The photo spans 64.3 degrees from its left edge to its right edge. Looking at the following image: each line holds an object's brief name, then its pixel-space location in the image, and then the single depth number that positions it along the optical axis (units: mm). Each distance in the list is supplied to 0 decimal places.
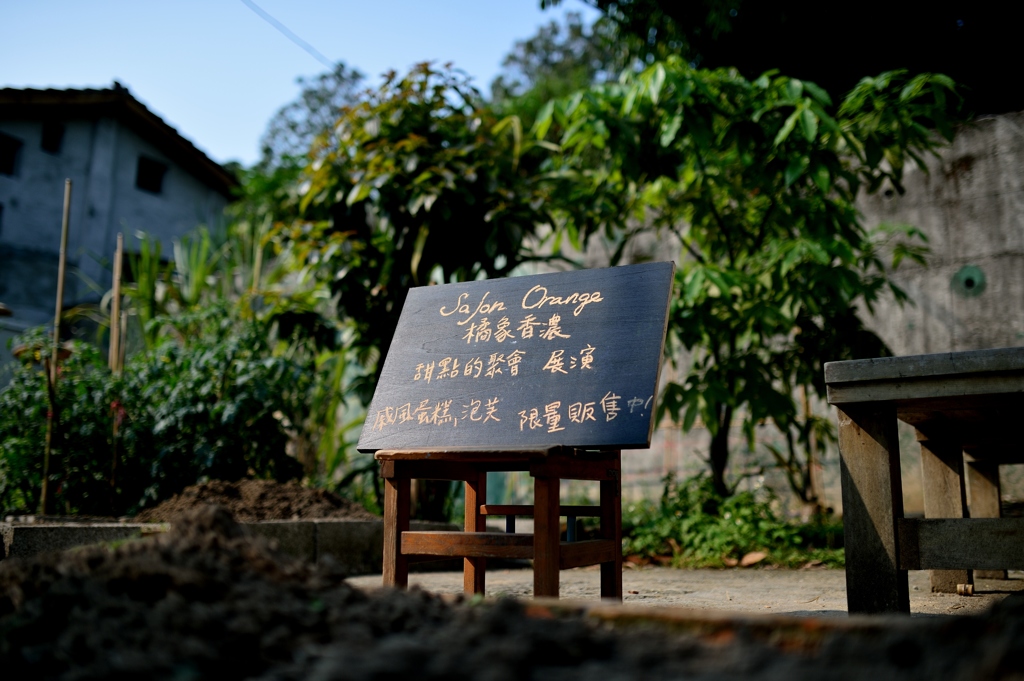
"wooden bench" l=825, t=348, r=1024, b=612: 2168
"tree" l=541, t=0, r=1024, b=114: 6512
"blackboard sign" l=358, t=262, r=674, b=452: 2385
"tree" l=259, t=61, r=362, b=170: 22109
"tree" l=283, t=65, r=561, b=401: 4793
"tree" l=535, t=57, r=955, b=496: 4219
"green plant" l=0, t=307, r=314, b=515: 4828
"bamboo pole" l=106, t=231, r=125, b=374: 5574
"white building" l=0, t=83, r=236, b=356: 12391
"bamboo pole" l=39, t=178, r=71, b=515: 4484
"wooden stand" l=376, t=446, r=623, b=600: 2260
